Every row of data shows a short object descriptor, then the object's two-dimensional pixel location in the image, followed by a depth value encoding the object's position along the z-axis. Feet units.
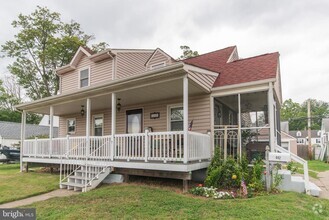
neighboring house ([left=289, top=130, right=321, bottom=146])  158.44
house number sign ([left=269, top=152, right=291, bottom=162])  20.51
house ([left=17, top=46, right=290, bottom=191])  23.18
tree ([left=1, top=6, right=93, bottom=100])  76.89
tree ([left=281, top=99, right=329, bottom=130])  190.66
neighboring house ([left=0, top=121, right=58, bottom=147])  90.07
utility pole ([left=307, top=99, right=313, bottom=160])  70.34
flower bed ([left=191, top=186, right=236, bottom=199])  19.44
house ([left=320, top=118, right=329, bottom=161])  72.64
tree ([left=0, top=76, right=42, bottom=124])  115.68
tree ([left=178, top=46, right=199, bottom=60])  76.38
